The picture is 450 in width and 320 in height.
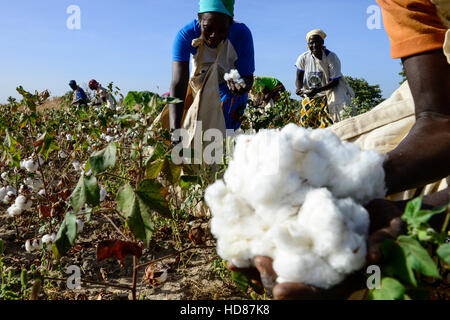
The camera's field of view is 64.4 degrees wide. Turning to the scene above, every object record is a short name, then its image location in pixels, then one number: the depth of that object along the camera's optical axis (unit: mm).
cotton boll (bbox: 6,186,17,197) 1827
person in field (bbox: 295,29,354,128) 5094
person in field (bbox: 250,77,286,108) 6062
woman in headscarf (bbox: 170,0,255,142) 2439
